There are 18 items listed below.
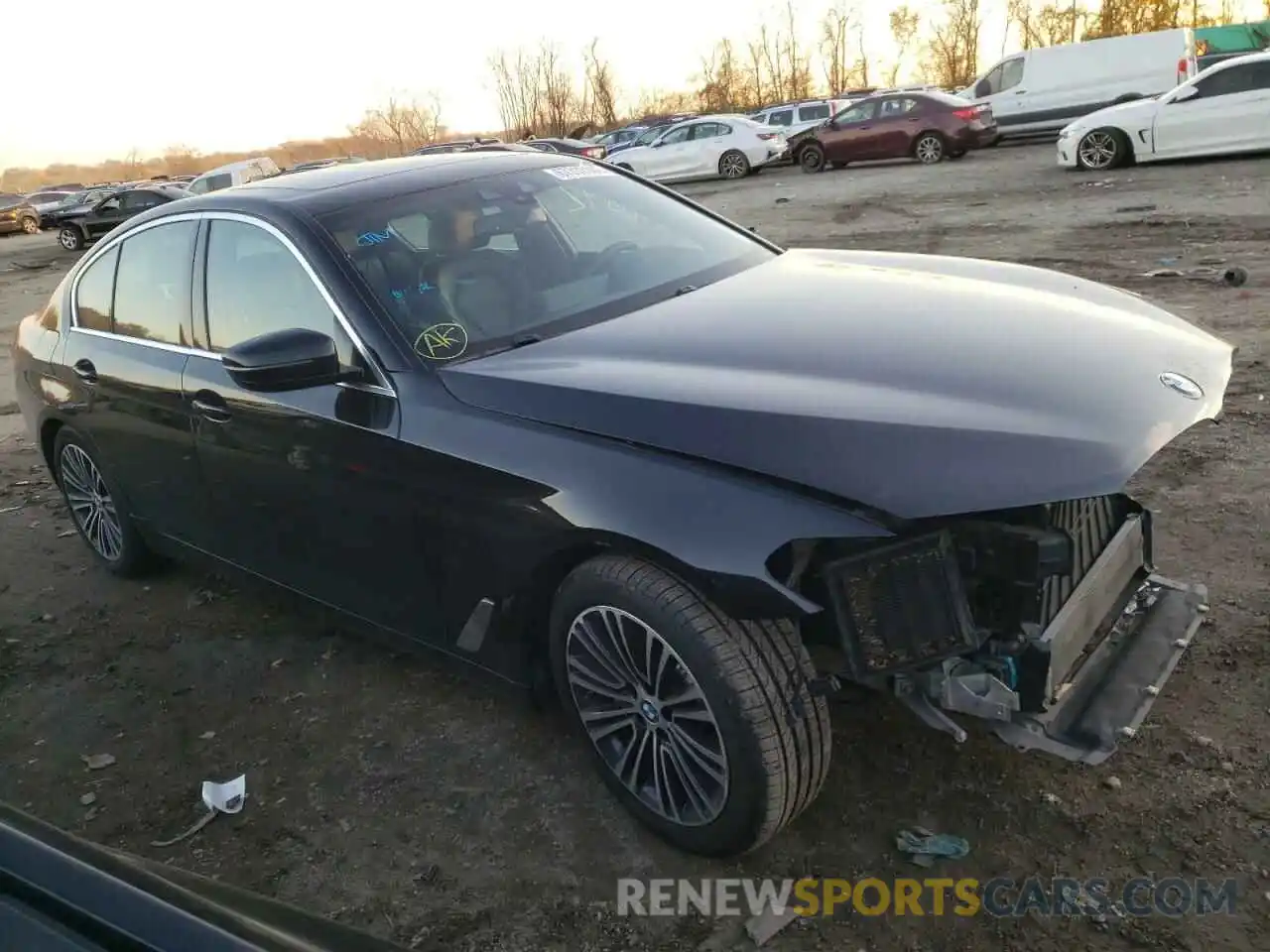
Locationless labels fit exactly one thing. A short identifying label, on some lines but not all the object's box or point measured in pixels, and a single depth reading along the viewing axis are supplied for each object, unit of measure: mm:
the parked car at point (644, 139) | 25672
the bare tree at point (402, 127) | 71688
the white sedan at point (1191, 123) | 15000
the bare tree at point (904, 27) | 68625
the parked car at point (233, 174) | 27156
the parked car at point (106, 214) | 24422
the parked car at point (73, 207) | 25156
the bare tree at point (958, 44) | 64000
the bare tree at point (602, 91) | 62781
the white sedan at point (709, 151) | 24375
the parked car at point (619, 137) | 30922
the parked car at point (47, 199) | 37172
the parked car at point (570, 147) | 23688
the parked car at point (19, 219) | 34531
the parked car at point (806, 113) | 29062
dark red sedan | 21562
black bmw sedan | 2314
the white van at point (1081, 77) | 21703
